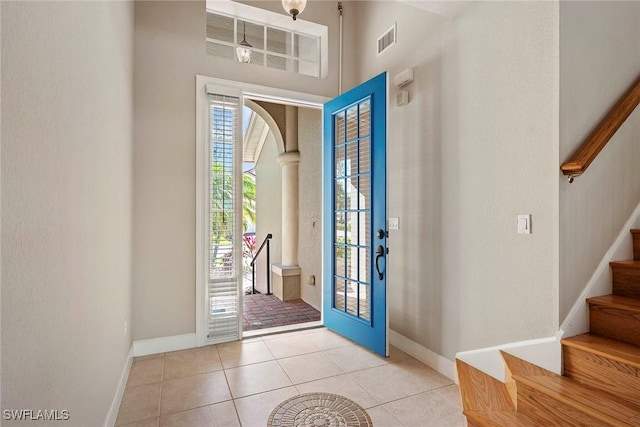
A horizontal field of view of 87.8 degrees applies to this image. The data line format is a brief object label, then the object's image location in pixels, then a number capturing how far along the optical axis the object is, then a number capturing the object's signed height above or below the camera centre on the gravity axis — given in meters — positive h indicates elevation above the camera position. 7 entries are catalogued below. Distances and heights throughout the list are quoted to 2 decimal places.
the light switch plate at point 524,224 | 1.95 -0.06
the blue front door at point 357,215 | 2.85 -0.01
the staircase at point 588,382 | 1.49 -0.84
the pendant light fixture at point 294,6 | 2.58 +1.62
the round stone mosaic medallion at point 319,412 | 1.96 -1.24
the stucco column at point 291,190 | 5.33 +0.37
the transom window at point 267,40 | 3.40 +1.88
